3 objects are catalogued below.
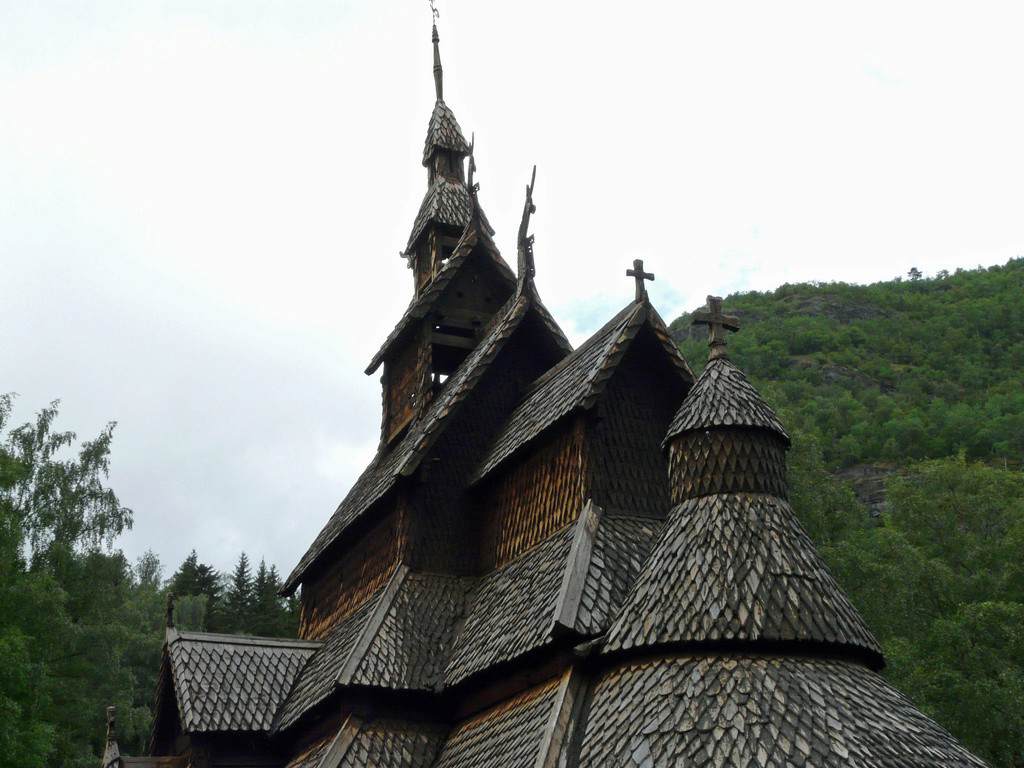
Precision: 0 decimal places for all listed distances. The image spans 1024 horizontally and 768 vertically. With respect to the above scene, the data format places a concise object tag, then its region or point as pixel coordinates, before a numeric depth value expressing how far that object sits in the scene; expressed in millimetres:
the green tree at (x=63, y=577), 25469
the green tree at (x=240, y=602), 53594
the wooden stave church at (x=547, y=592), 9609
